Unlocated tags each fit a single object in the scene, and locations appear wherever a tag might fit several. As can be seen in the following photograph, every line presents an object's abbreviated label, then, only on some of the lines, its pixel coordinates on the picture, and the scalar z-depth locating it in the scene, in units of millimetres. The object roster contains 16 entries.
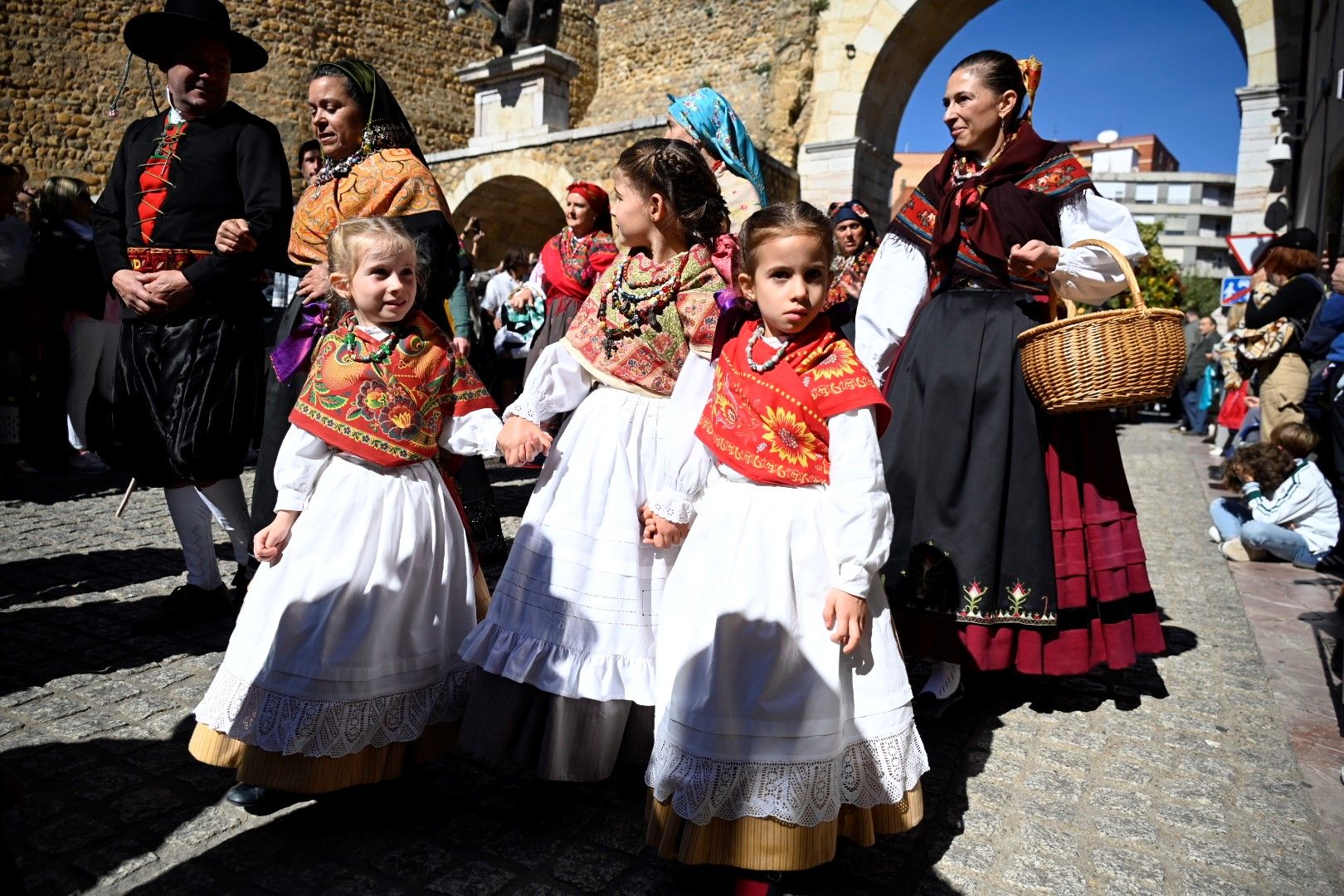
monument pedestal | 12992
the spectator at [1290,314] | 6922
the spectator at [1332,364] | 5957
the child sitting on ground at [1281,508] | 5664
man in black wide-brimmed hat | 3451
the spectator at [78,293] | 7273
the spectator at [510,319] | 8469
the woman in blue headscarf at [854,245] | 5484
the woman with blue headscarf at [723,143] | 3055
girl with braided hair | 2361
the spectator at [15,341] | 6910
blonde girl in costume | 2242
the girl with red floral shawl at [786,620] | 1962
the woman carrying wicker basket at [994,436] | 3066
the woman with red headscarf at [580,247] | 5289
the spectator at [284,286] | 6738
